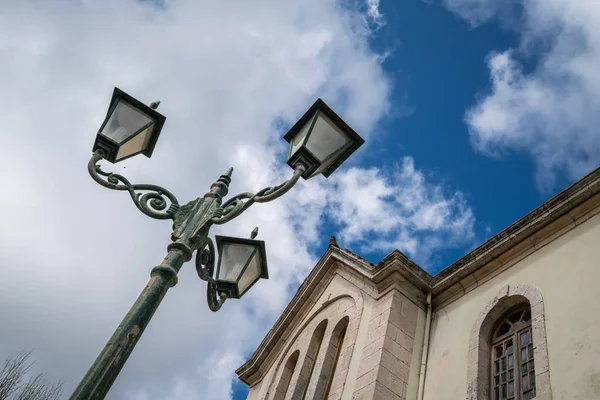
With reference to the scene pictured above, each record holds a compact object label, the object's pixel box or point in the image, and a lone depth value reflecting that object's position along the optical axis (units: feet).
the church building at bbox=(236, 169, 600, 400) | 22.07
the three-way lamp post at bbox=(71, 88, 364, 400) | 16.35
